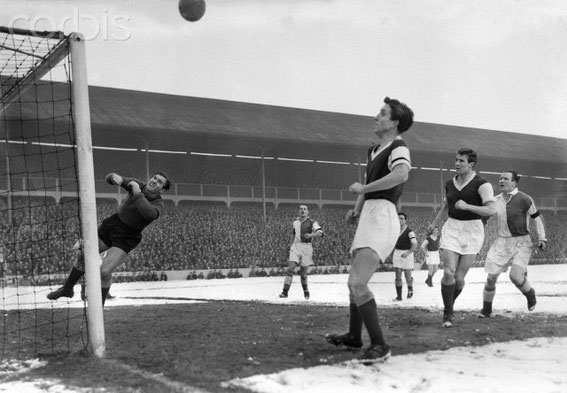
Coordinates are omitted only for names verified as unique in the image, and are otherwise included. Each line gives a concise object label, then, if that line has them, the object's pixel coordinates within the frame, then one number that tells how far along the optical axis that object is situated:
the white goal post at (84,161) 5.89
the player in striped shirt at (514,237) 9.30
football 14.59
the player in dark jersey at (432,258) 16.93
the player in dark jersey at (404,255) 12.73
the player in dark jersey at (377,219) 5.28
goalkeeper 7.69
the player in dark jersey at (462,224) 7.87
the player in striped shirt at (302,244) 13.07
